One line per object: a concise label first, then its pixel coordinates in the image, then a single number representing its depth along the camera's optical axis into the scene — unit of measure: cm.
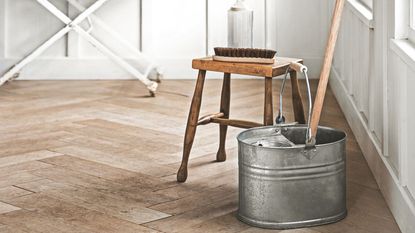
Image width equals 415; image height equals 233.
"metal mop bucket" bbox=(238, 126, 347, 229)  236
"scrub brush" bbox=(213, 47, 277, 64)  278
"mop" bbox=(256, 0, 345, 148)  238
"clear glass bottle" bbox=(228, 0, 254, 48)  301
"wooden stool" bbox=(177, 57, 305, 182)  275
